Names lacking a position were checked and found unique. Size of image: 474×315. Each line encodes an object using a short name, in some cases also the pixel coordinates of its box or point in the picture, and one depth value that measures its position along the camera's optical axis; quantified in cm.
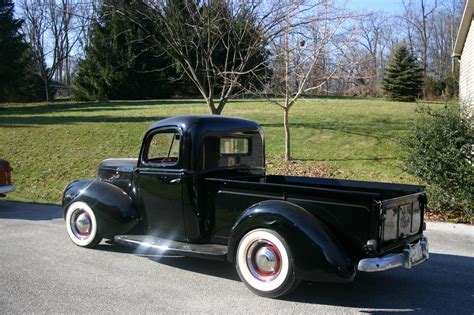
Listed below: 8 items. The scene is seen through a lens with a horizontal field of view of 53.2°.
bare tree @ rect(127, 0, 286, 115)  1344
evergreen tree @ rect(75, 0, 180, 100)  3450
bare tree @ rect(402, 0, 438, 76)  5500
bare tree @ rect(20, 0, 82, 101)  5629
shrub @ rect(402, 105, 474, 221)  872
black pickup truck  434
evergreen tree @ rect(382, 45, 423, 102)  3238
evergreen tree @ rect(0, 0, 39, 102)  3209
